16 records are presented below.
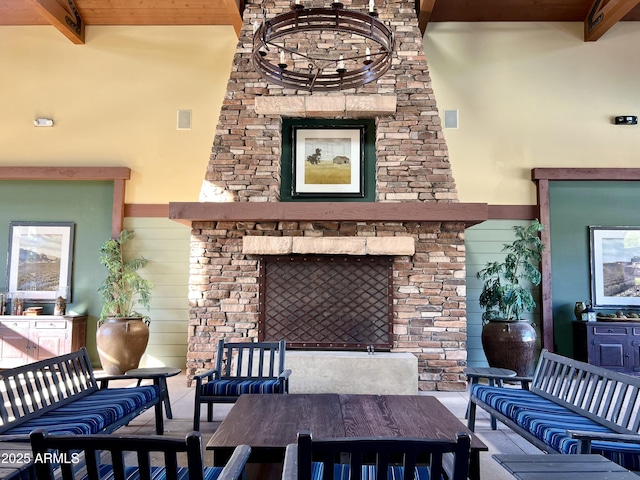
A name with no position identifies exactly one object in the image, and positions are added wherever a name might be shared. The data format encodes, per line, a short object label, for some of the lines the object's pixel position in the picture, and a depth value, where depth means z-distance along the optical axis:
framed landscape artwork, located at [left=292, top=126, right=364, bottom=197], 6.09
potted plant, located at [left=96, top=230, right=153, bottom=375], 5.89
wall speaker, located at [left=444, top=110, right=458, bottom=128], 6.88
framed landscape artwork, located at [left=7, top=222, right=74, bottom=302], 6.77
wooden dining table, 2.32
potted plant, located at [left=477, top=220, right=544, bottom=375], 5.57
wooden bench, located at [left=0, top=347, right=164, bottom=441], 2.69
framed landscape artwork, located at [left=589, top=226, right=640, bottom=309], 6.57
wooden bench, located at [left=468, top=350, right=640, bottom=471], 2.44
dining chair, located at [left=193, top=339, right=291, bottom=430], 3.78
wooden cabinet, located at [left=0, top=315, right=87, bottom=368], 6.22
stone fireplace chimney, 5.37
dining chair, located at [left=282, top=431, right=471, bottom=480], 1.39
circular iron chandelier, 2.85
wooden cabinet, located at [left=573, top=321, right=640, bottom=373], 5.97
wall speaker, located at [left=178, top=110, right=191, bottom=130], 6.99
